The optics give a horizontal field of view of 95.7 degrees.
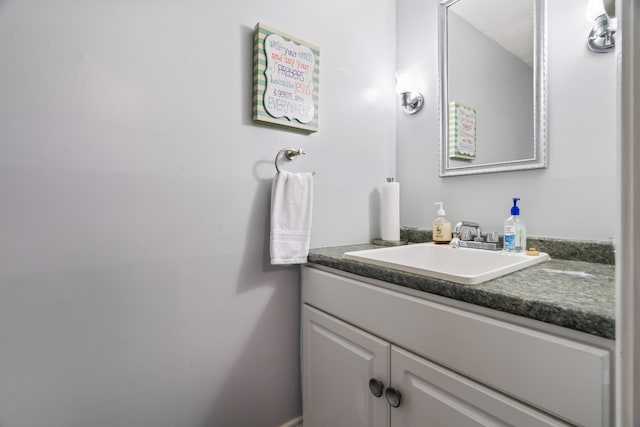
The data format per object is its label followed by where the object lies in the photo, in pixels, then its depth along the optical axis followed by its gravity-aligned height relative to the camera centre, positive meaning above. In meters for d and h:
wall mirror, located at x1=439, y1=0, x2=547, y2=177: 1.07 +0.53
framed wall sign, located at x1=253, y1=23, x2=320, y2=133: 1.06 +0.52
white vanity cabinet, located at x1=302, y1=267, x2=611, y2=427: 0.52 -0.36
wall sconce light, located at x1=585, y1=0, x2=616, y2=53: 0.89 +0.58
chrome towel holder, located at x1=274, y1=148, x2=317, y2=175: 1.14 +0.24
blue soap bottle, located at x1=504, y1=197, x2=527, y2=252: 1.05 -0.08
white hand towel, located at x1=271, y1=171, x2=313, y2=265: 1.07 -0.01
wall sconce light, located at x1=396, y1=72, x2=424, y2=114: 1.45 +0.61
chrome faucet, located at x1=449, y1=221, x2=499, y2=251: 1.12 -0.10
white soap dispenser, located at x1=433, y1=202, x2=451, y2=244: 1.26 -0.07
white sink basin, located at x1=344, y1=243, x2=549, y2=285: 0.73 -0.15
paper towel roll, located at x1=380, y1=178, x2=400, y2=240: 1.37 +0.02
